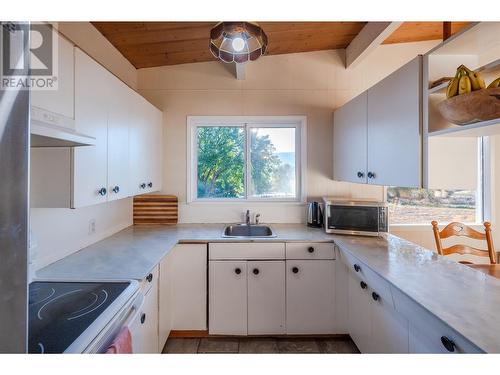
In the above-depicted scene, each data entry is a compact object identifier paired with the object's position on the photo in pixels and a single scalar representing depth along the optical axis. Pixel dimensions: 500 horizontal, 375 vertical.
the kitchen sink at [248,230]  2.59
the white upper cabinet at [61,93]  1.06
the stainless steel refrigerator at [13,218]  0.42
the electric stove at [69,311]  0.81
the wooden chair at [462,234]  1.90
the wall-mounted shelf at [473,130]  1.10
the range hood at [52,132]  0.82
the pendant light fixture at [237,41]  1.48
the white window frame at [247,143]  2.73
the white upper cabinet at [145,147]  1.97
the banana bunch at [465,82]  1.15
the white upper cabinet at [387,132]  1.45
